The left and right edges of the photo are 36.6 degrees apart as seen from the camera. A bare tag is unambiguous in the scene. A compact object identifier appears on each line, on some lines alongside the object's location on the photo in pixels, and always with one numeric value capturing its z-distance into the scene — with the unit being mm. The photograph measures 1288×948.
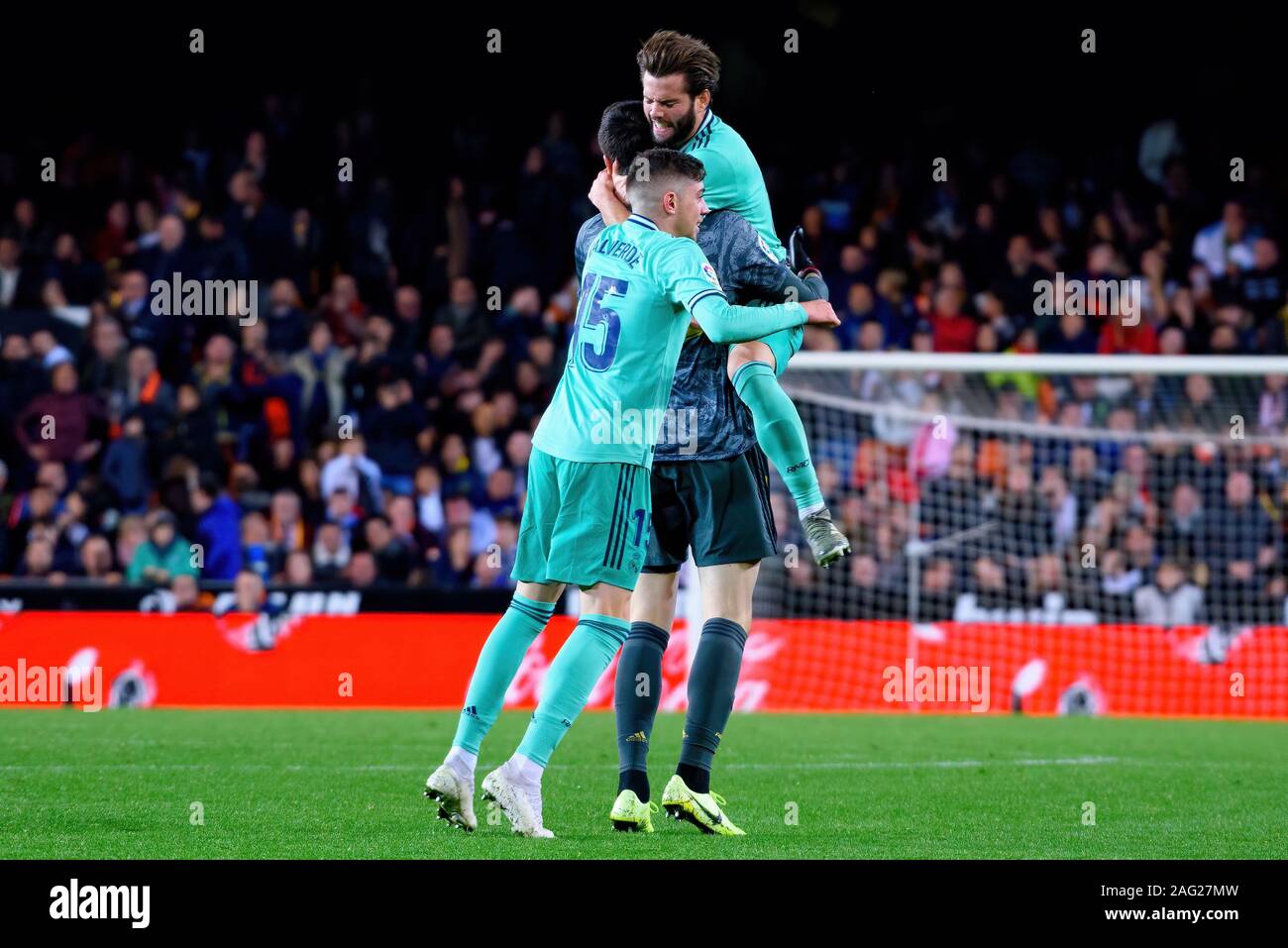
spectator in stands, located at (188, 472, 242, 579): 14094
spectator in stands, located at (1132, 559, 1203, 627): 13680
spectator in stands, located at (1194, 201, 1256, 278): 17078
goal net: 13781
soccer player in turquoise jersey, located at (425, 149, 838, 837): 5535
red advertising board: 12508
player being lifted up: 6258
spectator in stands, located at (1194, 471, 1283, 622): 13945
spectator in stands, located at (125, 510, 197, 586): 13727
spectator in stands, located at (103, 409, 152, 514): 14742
